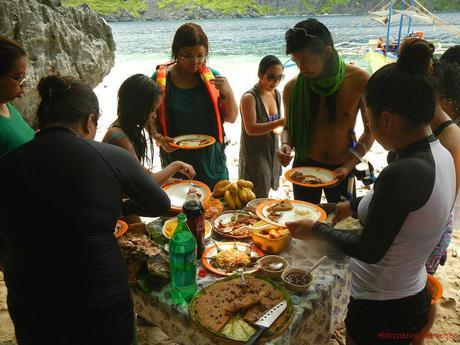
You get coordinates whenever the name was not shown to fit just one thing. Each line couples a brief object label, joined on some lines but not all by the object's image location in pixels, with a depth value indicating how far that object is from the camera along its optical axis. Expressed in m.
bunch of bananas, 2.64
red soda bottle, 1.94
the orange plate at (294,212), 2.31
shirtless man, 2.83
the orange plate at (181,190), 2.62
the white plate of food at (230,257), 1.93
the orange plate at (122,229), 2.12
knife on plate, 1.38
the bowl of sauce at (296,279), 1.75
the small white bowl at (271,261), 1.84
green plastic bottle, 1.68
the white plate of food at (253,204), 2.54
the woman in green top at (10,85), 2.38
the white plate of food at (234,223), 2.26
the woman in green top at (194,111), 3.46
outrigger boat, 18.94
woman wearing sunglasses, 4.00
